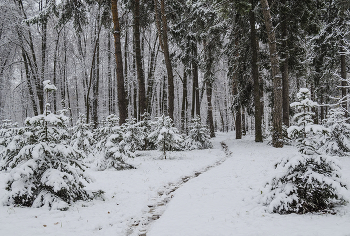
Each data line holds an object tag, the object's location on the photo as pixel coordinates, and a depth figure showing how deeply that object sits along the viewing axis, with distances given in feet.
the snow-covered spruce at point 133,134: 38.78
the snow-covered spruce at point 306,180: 13.02
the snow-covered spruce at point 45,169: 14.57
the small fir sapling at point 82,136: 37.35
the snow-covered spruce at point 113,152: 28.80
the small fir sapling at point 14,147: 15.55
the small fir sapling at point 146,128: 45.88
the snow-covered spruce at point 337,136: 30.45
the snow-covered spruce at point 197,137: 49.16
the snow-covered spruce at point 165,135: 35.26
